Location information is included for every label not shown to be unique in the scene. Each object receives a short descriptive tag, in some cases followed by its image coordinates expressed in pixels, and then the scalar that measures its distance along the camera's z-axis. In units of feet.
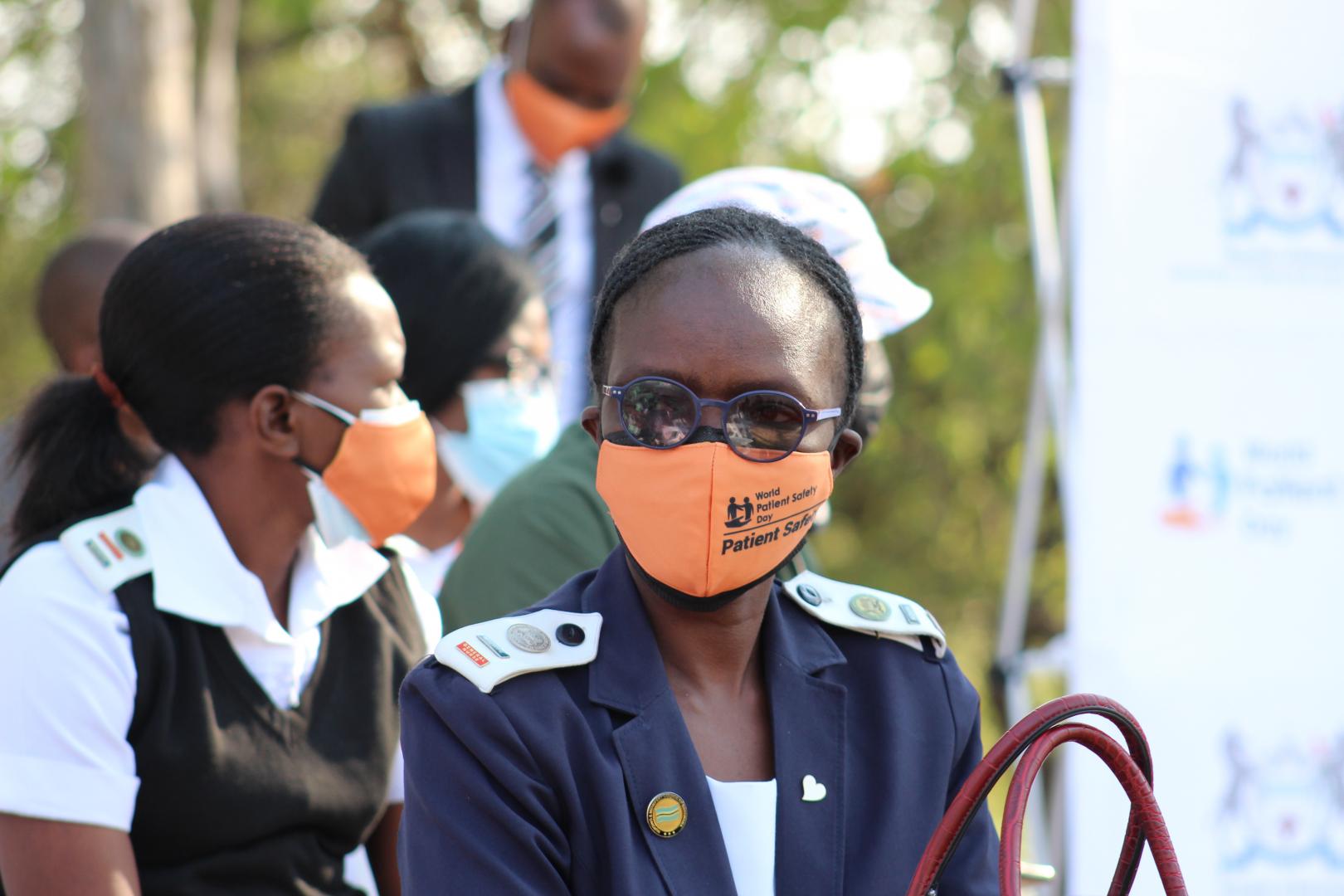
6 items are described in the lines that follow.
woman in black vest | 13.78
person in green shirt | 16.56
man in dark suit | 28.14
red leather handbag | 9.39
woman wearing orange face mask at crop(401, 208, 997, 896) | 10.77
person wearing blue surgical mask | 22.17
